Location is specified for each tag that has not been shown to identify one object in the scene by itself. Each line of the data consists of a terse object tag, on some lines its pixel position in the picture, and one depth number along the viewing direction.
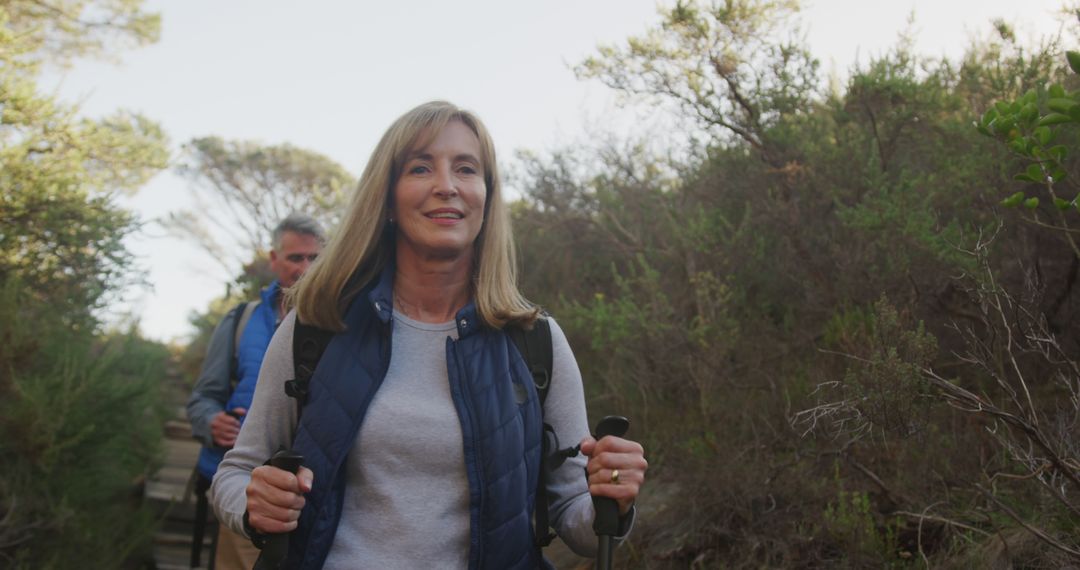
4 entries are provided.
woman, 2.06
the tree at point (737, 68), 6.97
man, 4.59
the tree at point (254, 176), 31.20
